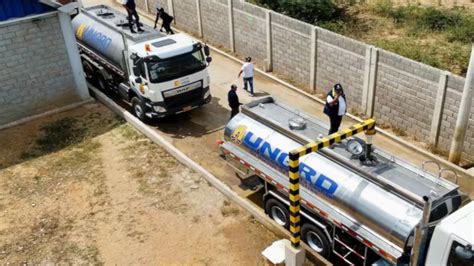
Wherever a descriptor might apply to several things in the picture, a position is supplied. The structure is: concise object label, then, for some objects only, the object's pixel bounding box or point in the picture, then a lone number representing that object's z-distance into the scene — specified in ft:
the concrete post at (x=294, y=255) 30.19
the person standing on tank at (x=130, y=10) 55.83
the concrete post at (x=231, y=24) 66.18
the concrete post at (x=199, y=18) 73.45
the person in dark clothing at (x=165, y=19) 67.51
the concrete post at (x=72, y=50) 51.43
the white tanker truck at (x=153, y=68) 48.24
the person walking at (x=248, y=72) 55.21
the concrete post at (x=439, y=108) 41.83
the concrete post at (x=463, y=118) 39.13
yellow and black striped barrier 27.37
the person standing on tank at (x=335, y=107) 37.91
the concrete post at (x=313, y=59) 54.03
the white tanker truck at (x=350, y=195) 24.52
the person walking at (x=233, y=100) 47.21
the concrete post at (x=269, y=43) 59.93
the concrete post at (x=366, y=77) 47.88
